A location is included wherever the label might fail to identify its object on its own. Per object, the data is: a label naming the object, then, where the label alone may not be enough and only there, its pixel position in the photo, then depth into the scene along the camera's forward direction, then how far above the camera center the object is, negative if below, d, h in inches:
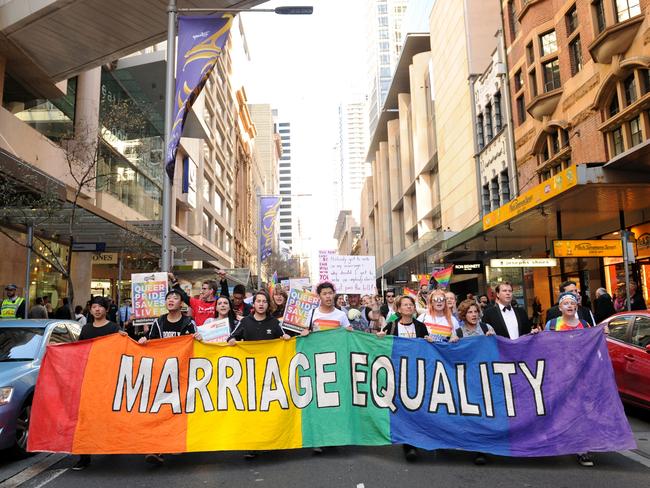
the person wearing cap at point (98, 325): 255.1 -8.8
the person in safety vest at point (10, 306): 434.6 +2.7
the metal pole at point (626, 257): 474.0 +33.1
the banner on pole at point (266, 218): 1290.6 +202.6
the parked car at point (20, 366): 229.9 -26.5
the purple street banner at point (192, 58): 413.4 +192.7
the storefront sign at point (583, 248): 626.8 +54.1
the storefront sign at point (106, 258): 932.9 +85.4
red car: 282.2 -33.7
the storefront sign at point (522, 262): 725.9 +47.2
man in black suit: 269.1 -10.7
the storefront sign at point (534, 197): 545.6 +112.9
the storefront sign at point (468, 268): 963.3 +52.9
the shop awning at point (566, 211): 543.8 +108.1
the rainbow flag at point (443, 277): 678.5 +27.6
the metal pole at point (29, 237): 482.5 +65.3
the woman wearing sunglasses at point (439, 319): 257.4 -10.1
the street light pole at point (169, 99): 414.6 +163.0
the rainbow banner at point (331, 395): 220.5 -39.8
